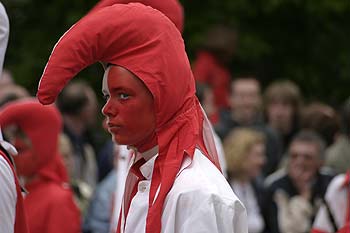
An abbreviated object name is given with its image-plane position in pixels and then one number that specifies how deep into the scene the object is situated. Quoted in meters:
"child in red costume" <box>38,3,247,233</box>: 5.47
